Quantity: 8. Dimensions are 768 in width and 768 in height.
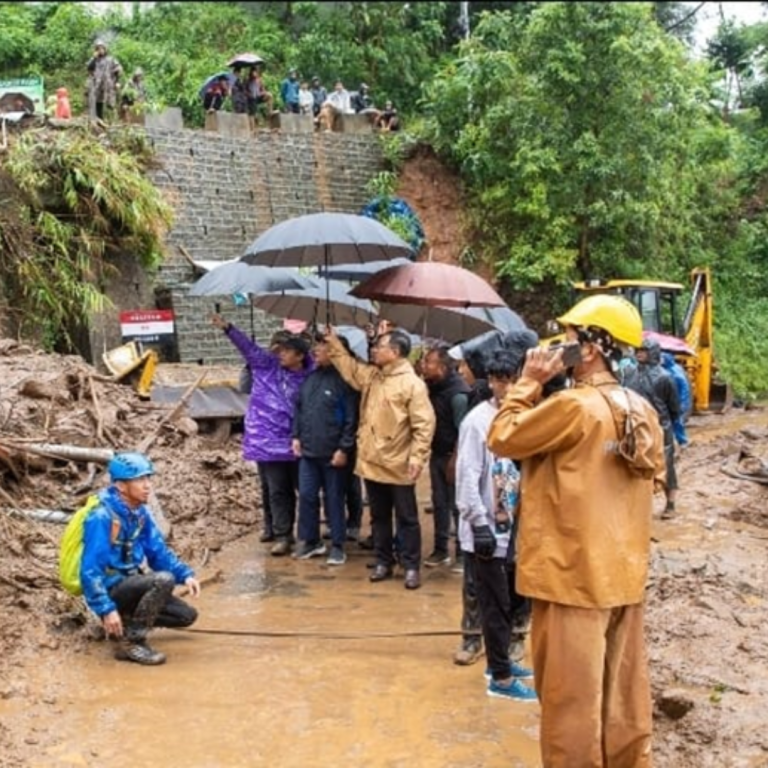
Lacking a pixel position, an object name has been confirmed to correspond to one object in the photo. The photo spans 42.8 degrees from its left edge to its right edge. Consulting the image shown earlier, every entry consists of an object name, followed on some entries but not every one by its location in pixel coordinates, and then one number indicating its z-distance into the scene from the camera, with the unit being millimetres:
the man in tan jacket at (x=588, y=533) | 3395
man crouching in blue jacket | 5047
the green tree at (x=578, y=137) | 18188
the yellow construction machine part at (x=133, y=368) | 10922
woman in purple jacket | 7551
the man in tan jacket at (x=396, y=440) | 6527
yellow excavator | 15227
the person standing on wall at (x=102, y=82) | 15961
